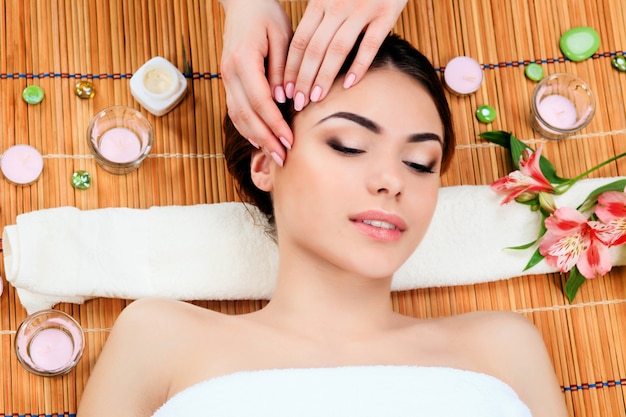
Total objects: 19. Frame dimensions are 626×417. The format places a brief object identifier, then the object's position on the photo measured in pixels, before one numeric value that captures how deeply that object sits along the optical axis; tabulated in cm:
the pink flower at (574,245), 182
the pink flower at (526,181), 187
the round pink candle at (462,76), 206
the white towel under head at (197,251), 181
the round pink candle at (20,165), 188
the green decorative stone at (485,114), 206
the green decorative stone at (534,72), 209
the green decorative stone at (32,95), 192
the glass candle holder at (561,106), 202
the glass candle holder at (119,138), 189
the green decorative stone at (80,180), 190
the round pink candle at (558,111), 203
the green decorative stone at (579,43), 211
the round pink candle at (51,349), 177
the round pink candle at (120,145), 190
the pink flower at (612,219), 182
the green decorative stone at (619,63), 210
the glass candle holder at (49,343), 176
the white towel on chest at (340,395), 142
